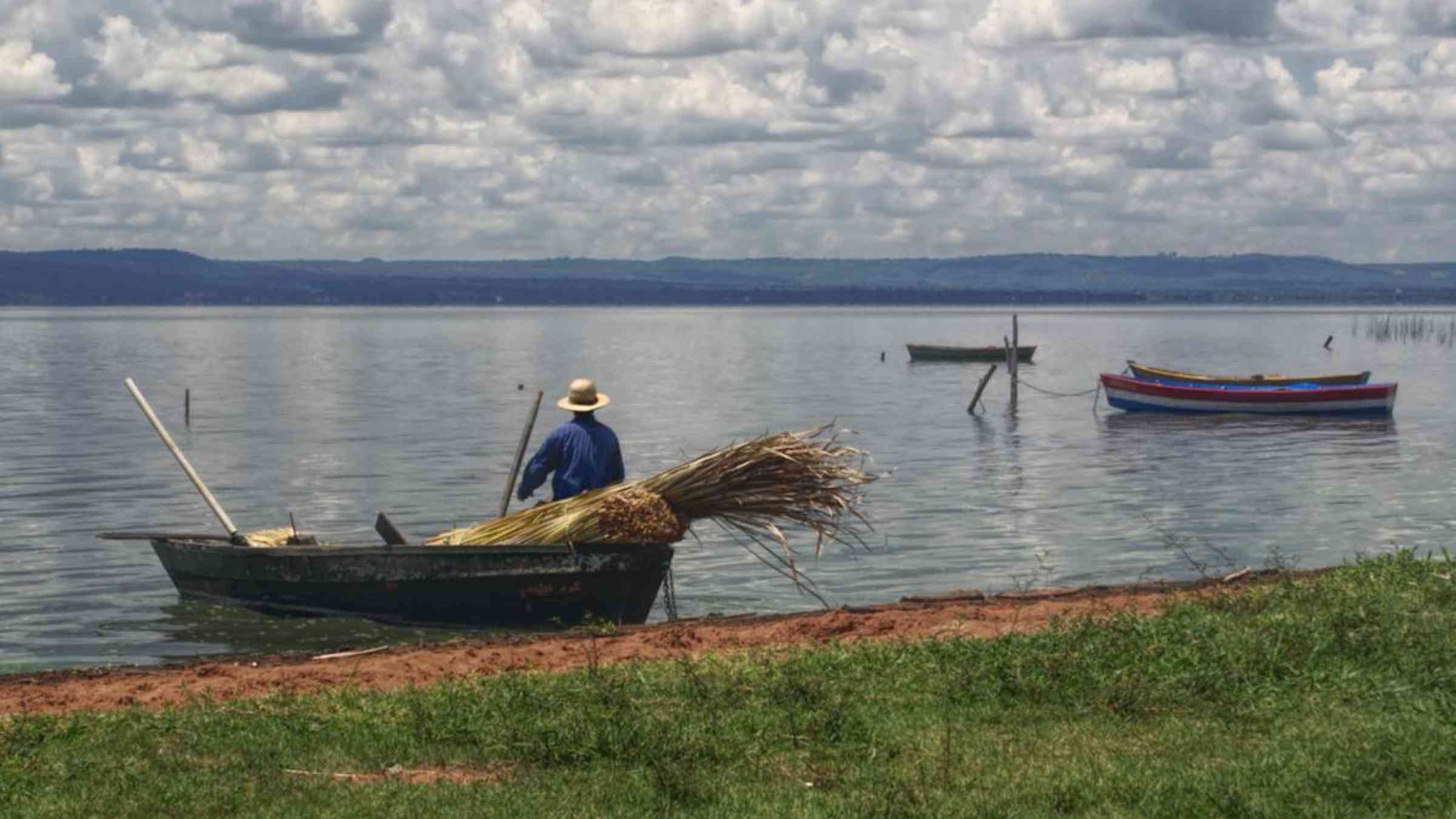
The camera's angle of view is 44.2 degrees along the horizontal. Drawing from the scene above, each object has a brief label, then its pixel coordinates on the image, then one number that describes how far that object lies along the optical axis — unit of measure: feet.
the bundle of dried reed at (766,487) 57.72
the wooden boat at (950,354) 354.33
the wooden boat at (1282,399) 187.01
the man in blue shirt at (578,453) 60.39
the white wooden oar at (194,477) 67.46
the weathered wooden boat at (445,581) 61.31
